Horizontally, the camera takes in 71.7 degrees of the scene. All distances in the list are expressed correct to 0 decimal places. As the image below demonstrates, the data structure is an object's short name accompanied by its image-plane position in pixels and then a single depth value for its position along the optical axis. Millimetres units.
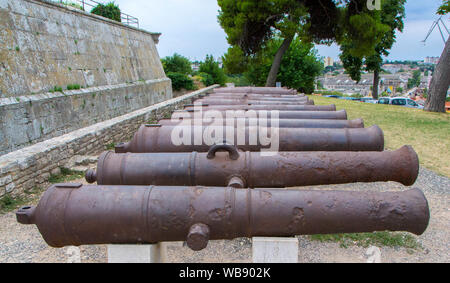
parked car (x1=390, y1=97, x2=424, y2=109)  21059
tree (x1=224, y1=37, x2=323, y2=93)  25297
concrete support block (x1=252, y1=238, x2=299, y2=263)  2277
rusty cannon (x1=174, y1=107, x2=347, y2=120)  5930
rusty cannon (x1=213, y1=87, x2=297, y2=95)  11941
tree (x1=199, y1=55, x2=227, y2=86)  32625
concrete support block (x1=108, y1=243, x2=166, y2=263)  2271
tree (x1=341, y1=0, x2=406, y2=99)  24188
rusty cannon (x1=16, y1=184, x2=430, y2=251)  2143
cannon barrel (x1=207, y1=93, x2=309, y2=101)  9453
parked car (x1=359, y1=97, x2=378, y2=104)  26953
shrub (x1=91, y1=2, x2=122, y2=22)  20297
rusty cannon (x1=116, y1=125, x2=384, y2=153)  3980
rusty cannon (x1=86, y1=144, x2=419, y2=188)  2848
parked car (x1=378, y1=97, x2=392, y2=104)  22266
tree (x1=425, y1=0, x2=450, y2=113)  13312
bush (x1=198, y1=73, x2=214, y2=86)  30506
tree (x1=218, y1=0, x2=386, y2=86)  15844
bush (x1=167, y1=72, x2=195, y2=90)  27562
